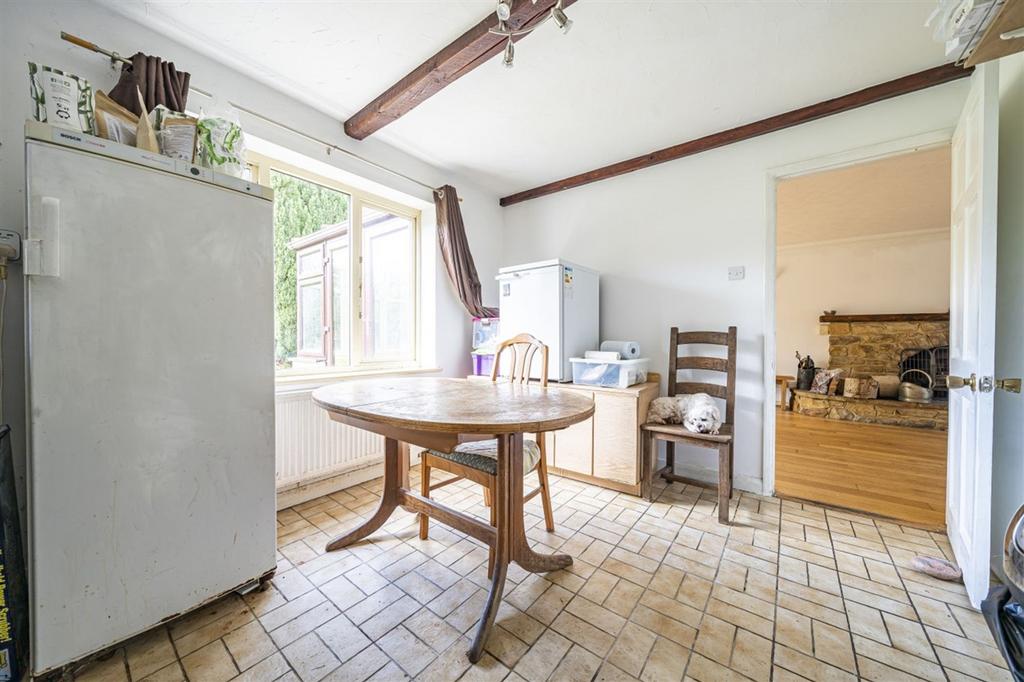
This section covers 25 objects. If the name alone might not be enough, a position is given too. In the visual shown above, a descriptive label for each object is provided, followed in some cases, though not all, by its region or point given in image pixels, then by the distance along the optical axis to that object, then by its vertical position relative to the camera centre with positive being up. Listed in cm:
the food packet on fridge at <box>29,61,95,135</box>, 118 +79
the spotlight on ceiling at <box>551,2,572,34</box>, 124 +109
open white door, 135 +2
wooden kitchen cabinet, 243 -75
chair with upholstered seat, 155 -58
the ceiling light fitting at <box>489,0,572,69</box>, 125 +113
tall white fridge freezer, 107 -18
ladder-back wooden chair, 213 -59
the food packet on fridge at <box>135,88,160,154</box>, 134 +74
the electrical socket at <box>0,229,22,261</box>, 126 +34
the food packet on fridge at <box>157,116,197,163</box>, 138 +75
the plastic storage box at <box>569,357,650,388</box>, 255 -27
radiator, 219 -70
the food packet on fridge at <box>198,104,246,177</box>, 145 +78
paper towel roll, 274 -10
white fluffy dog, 223 -50
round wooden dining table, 117 -29
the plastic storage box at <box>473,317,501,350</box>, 331 +3
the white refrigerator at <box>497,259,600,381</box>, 274 +23
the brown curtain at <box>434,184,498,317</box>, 315 +75
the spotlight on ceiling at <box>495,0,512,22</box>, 127 +113
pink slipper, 159 -105
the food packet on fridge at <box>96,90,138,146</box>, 130 +78
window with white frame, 252 +47
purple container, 322 -25
